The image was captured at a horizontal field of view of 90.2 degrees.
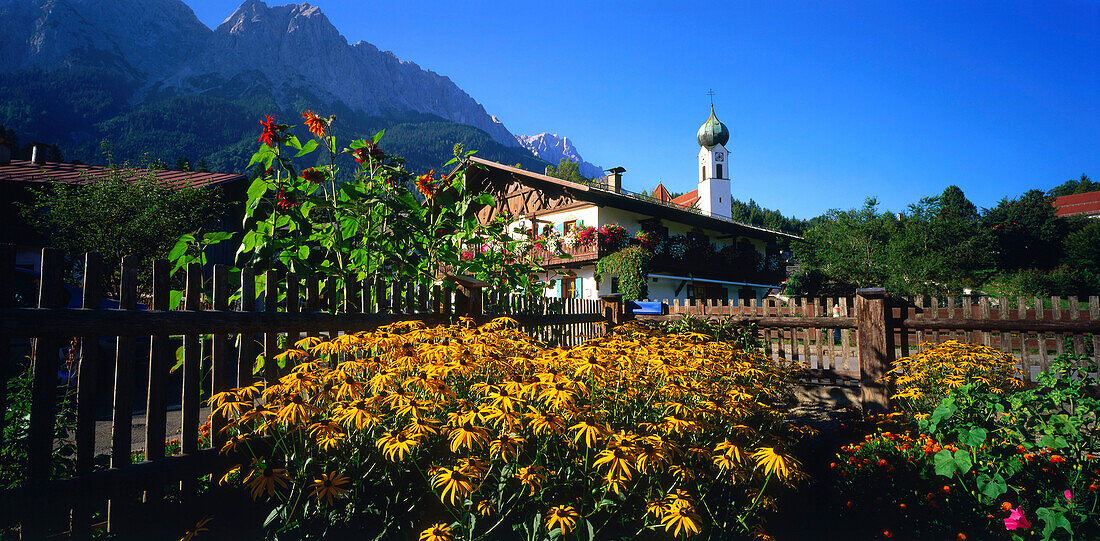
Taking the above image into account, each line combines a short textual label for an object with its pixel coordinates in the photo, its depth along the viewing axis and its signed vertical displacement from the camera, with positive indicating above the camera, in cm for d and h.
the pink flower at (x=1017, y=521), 223 -96
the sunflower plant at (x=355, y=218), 361 +59
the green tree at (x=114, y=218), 1532 +242
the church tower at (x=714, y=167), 5428 +1257
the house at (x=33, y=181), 1894 +432
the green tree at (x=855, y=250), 3256 +260
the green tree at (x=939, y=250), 3147 +272
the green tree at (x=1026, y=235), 4822 +478
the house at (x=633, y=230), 2162 +291
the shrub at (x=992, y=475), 255 -99
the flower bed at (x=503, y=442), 188 -56
